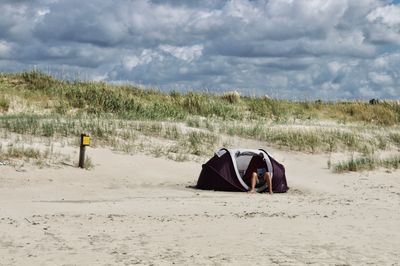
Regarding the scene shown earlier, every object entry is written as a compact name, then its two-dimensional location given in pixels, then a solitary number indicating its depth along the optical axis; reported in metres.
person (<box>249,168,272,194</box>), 14.59
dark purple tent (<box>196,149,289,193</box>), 14.93
